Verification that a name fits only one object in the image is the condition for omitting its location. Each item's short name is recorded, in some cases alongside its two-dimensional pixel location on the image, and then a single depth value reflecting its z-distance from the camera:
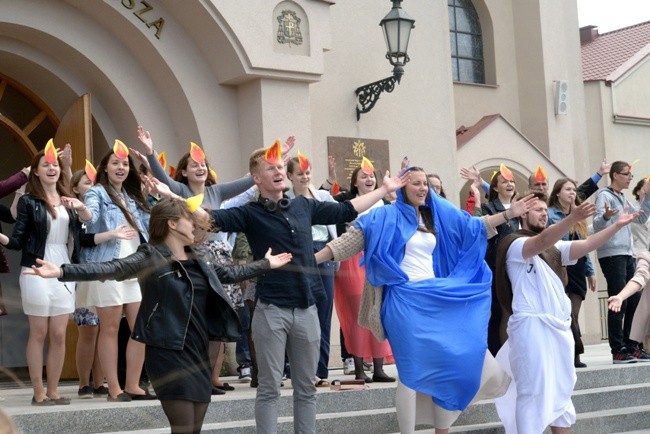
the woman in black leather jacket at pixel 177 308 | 5.23
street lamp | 12.52
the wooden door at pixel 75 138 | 10.45
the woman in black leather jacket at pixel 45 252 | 7.45
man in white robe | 6.95
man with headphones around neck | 6.30
